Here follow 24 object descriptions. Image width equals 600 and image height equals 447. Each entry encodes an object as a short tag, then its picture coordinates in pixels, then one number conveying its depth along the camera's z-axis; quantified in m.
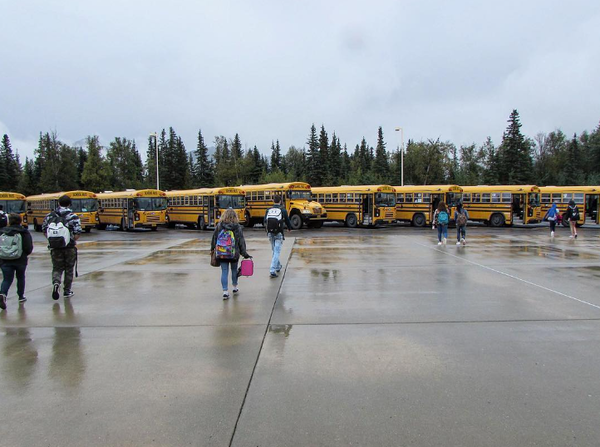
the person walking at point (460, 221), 15.38
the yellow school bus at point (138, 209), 28.02
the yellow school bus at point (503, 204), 27.22
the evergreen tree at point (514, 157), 58.34
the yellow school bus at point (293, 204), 26.25
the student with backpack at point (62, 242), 7.34
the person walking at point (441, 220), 15.24
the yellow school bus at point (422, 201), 27.95
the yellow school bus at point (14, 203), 29.55
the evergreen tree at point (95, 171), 69.18
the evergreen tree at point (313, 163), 74.75
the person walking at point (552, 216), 19.00
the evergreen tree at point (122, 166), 78.31
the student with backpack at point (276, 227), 9.42
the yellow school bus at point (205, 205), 28.06
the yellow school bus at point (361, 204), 27.00
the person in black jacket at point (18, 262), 7.12
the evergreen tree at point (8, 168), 71.65
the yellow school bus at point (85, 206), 27.59
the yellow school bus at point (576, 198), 27.59
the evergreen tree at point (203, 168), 85.62
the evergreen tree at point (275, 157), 104.00
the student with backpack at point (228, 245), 7.32
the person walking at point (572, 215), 18.09
